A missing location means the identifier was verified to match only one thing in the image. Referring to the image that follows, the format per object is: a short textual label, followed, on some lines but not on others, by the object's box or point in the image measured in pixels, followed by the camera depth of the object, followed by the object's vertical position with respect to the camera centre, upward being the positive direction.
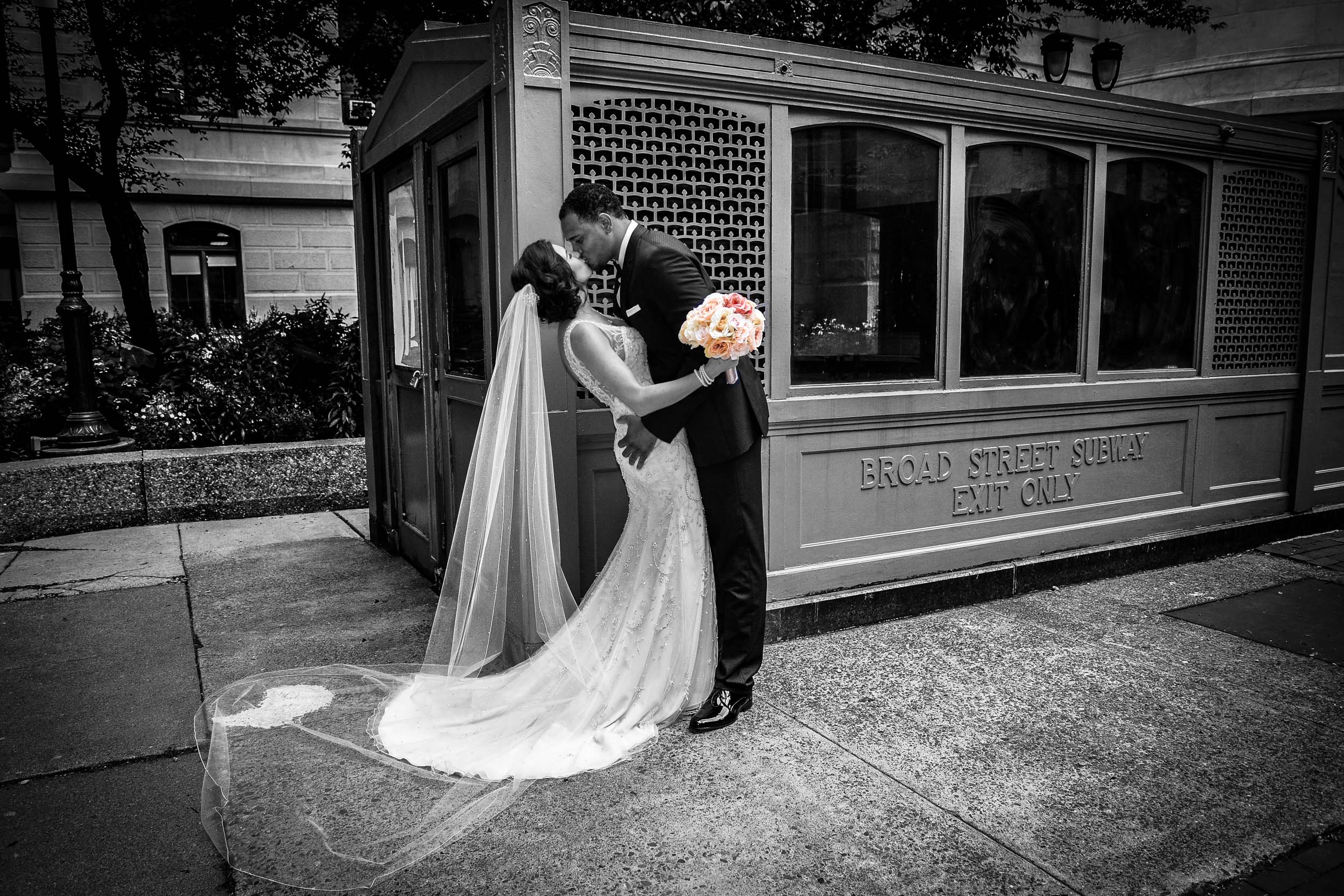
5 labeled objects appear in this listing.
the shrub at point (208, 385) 8.09 -0.51
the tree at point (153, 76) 9.52 +3.00
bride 3.44 -1.35
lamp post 7.69 -0.25
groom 3.66 -0.39
